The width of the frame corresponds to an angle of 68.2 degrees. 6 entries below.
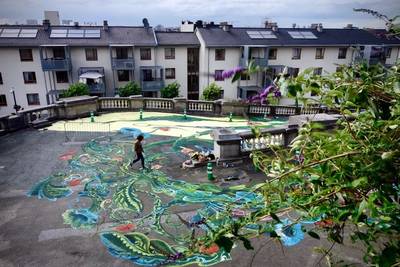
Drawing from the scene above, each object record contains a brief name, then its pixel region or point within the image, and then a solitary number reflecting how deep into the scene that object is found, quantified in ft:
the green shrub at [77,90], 106.52
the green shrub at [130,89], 121.46
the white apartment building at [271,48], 134.62
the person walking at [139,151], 39.99
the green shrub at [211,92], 117.50
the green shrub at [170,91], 125.29
